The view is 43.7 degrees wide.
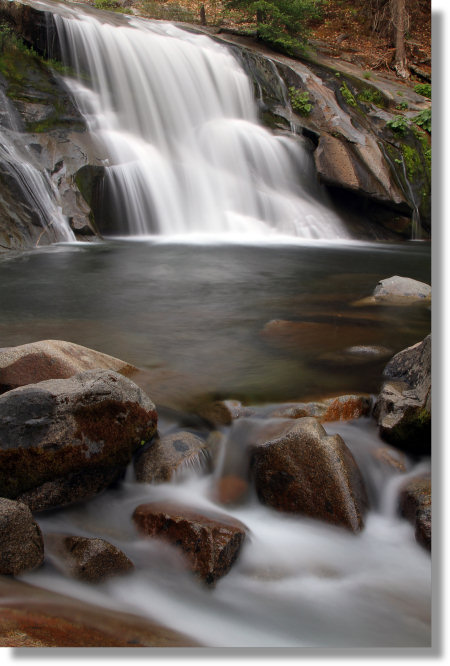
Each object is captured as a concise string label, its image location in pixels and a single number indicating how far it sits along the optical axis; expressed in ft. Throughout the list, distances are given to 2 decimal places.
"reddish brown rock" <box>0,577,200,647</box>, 5.80
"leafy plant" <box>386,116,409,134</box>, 47.71
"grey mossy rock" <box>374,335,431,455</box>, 11.30
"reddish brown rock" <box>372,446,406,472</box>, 11.05
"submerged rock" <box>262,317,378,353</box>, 17.11
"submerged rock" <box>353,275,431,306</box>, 22.13
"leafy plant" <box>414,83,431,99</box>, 53.88
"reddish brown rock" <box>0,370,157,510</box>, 9.68
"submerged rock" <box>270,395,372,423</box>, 12.36
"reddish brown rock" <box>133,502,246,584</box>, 8.65
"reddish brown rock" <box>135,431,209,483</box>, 10.73
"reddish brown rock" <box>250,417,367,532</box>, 9.82
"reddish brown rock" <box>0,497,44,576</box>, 8.03
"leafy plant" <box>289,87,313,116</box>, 47.42
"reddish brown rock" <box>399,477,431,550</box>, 9.30
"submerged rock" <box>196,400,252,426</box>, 12.42
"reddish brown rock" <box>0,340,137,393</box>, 12.35
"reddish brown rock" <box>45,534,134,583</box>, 8.39
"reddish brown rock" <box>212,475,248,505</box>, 10.43
